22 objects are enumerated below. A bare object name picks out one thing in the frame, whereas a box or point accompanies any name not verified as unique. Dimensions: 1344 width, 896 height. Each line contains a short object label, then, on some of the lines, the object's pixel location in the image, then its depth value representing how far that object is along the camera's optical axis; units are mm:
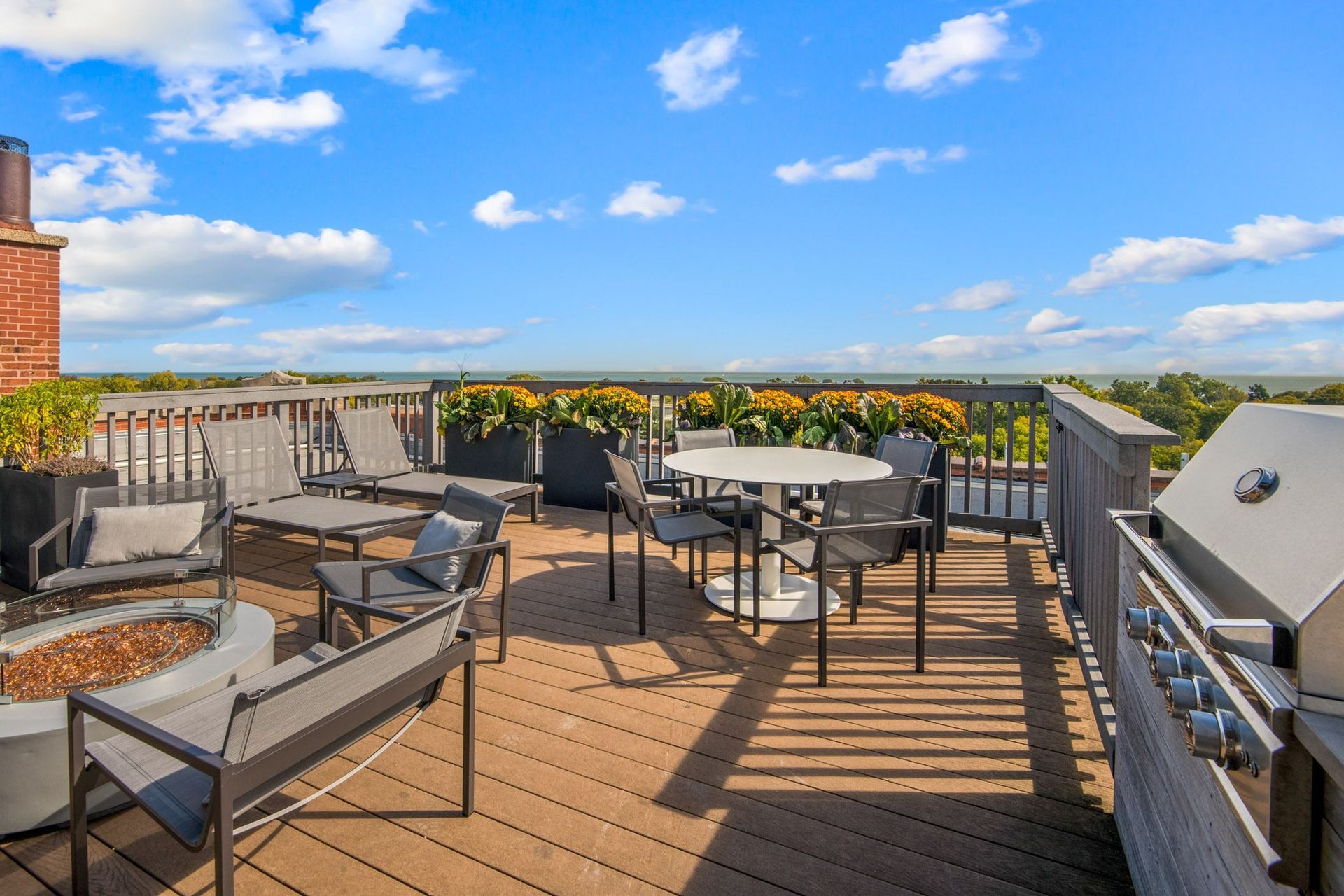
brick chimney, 5410
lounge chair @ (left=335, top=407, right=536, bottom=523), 5250
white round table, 3434
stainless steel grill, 703
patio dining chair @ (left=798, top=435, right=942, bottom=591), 3824
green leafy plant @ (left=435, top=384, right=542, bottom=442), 6504
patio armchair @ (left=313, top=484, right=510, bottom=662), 2658
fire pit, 1820
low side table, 5164
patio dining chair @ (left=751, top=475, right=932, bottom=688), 2838
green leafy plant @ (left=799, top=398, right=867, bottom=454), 5293
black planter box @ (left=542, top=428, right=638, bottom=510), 6234
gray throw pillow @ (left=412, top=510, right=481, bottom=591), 2928
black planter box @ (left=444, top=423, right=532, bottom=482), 6496
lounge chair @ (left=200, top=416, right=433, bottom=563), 3846
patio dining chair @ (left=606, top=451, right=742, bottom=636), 3283
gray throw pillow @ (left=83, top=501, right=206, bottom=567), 3344
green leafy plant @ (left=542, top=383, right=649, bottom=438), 6203
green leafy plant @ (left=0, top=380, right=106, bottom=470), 3910
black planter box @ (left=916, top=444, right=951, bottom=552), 4715
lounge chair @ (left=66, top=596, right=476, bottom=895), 1330
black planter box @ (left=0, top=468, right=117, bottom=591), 3758
